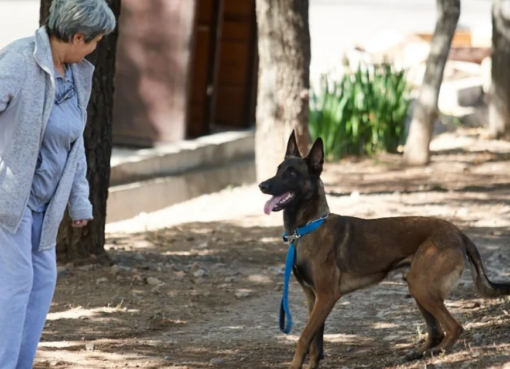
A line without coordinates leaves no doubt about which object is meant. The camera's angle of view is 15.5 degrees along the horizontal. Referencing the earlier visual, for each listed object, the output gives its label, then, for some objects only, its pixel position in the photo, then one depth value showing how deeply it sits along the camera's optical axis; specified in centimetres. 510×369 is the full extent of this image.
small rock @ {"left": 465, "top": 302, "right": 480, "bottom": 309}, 1225
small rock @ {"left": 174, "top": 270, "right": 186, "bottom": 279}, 1438
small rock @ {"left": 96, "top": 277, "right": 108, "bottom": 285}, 1369
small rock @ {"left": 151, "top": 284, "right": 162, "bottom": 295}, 1344
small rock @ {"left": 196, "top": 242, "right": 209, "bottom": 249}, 1677
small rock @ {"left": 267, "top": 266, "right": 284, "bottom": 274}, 1487
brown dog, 969
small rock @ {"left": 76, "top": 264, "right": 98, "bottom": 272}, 1401
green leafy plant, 2462
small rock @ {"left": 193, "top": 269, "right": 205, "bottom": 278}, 1448
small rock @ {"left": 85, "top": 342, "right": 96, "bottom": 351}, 1084
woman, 771
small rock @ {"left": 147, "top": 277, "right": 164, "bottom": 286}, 1380
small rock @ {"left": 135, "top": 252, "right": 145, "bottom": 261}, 1519
